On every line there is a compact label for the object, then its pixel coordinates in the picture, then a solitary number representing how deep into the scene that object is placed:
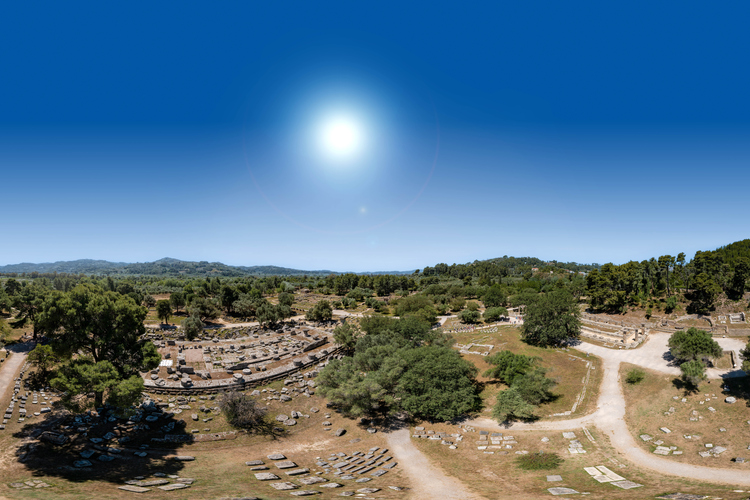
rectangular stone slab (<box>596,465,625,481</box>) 21.64
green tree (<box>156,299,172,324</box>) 74.25
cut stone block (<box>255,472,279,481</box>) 20.95
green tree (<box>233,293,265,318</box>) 81.31
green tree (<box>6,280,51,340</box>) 51.03
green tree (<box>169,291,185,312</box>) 84.38
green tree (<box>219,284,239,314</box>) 87.53
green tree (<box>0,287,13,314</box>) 61.21
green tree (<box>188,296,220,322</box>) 78.44
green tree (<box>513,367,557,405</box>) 33.91
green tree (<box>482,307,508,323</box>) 74.38
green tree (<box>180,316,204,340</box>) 58.53
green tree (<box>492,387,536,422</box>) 30.56
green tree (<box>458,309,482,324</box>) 75.75
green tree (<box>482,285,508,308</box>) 88.31
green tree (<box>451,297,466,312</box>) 95.50
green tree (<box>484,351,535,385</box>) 38.91
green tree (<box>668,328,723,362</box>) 36.47
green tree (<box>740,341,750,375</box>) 30.17
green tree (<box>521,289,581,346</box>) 52.69
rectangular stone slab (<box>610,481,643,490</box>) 20.10
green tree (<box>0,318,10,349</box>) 43.12
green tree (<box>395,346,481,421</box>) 31.27
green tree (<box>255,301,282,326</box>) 70.50
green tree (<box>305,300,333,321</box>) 78.12
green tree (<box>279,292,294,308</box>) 93.50
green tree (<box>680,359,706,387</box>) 32.66
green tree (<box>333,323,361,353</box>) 51.84
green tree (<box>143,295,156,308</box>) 88.79
